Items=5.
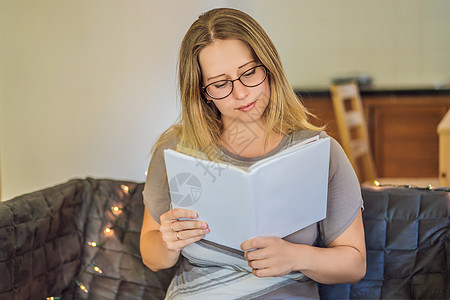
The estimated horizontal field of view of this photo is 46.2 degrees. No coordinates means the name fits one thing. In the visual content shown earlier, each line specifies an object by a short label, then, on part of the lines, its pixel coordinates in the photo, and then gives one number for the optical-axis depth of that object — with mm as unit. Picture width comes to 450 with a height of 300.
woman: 1158
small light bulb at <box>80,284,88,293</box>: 1612
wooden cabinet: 3270
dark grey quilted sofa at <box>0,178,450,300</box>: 1365
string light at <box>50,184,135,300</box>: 1627
